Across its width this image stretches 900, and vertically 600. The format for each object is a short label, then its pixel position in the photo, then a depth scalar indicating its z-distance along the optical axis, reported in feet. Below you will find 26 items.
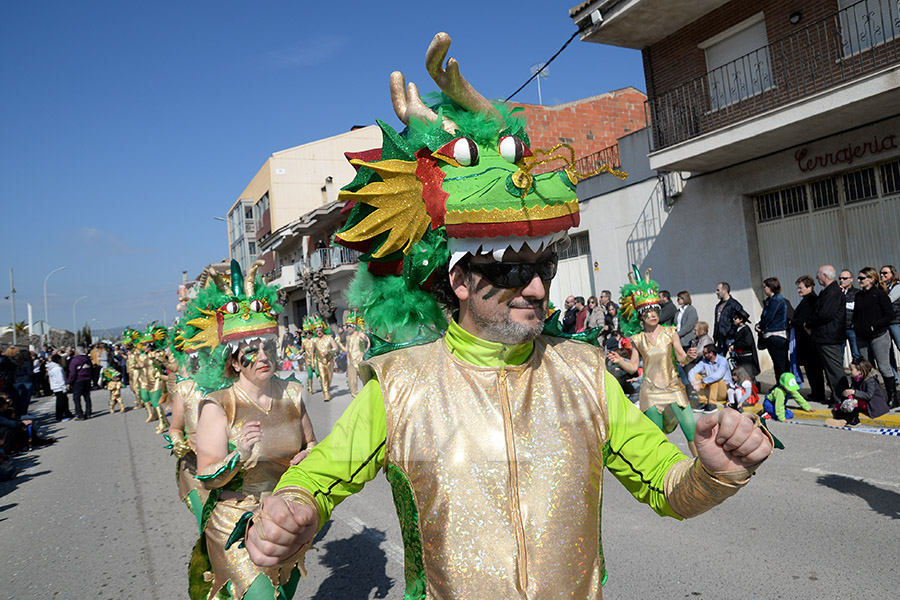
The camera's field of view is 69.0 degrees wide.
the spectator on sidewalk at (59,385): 59.31
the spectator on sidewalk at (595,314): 41.60
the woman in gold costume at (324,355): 52.85
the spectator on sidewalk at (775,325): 31.96
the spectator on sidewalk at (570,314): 41.16
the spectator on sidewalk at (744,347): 32.89
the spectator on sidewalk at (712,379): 31.22
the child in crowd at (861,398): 26.11
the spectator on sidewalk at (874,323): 27.32
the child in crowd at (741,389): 29.81
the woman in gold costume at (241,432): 10.98
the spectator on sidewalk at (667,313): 38.17
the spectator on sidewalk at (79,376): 58.70
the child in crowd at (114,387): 62.13
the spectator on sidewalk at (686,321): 38.04
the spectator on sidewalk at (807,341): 30.09
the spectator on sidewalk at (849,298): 29.76
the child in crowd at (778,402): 28.30
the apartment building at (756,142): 34.37
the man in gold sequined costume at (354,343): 46.25
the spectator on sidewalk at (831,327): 28.63
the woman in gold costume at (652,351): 23.97
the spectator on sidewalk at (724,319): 34.42
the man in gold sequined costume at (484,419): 6.07
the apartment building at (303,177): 130.93
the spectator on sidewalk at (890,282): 29.35
